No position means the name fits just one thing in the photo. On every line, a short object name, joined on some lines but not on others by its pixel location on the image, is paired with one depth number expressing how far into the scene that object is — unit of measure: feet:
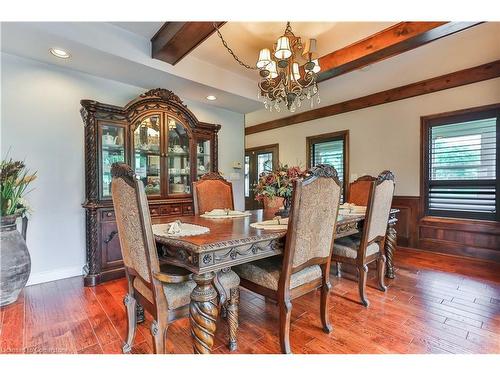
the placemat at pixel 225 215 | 7.03
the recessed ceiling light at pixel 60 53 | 7.85
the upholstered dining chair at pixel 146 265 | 3.95
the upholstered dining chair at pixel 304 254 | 4.68
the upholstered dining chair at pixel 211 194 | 8.39
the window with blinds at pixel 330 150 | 15.53
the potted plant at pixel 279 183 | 6.64
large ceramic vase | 6.81
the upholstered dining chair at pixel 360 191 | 10.56
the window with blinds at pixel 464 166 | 10.73
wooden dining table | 3.96
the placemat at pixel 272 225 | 5.32
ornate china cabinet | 8.69
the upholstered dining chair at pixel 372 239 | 6.70
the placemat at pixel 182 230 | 4.55
